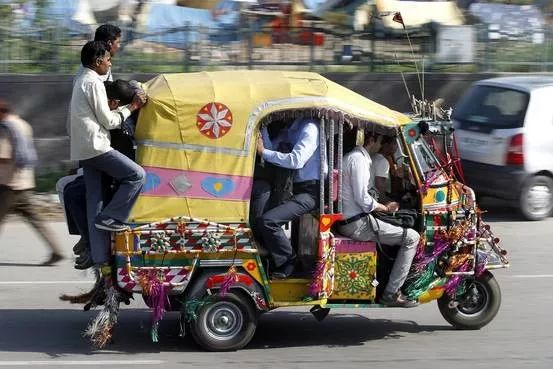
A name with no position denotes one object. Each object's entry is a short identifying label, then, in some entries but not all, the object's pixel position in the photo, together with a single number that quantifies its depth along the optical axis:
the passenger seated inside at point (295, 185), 12.63
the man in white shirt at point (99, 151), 12.34
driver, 12.94
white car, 21.28
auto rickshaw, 12.54
